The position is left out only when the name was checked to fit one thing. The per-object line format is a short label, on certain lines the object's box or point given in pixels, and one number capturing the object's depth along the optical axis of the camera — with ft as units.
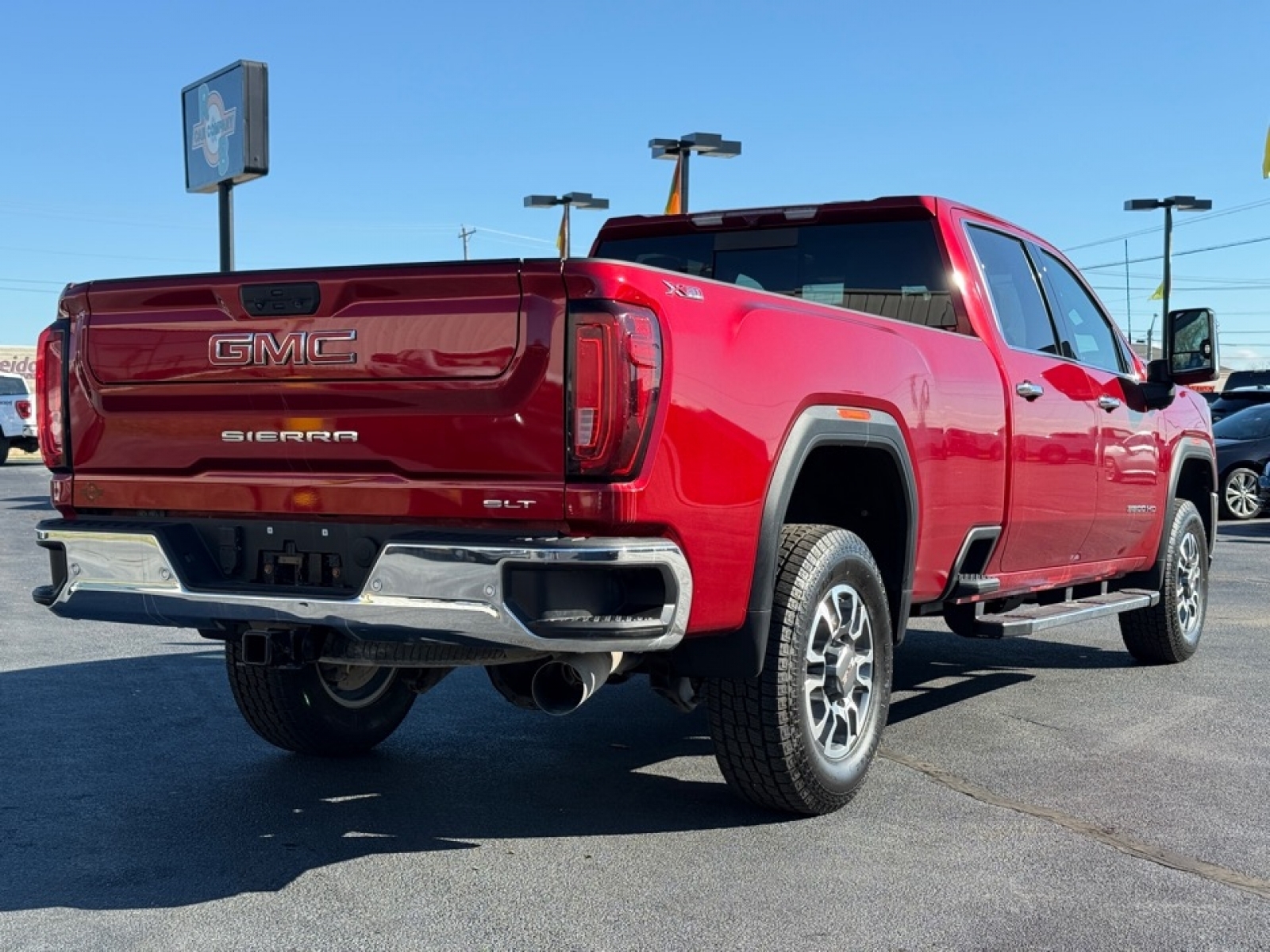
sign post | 48.37
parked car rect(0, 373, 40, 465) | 90.84
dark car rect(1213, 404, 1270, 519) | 61.98
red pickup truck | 12.35
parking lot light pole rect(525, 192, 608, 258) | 76.79
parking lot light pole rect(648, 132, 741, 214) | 68.03
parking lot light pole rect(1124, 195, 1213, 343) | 114.73
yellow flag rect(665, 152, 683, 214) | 69.21
